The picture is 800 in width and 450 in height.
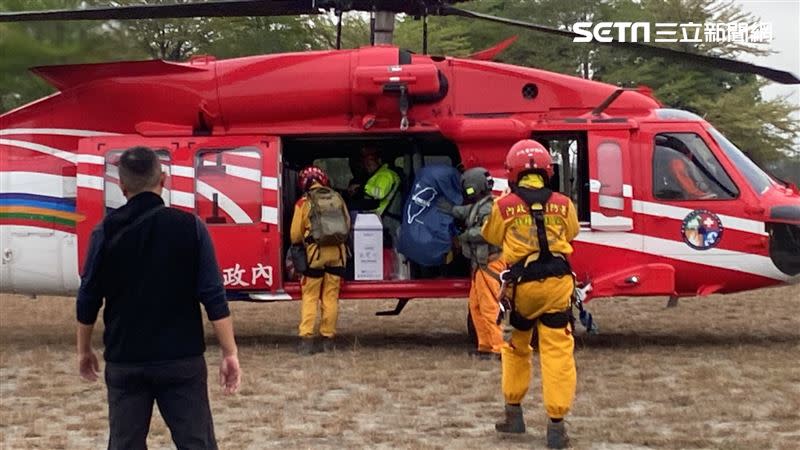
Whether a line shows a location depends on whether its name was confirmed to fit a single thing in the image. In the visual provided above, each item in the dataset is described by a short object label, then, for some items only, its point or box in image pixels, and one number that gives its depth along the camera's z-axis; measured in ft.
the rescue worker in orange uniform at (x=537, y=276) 21.68
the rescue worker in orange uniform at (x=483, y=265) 32.48
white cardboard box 35.53
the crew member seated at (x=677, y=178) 34.58
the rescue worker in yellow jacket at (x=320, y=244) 33.73
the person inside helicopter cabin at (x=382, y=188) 36.22
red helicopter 34.40
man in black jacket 15.44
